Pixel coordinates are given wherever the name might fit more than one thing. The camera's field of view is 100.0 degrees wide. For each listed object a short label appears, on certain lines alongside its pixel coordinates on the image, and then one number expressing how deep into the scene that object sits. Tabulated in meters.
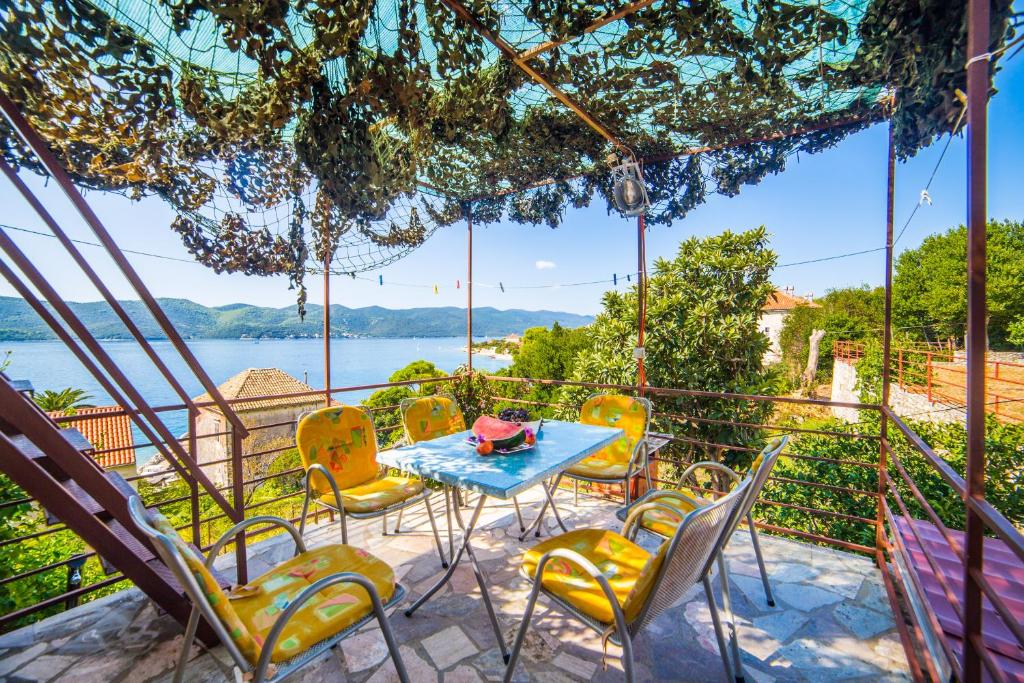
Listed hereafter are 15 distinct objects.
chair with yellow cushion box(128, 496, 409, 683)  1.07
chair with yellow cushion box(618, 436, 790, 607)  1.64
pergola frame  0.95
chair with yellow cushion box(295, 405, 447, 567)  2.24
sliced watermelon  2.21
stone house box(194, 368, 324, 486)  20.23
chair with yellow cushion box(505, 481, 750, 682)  1.24
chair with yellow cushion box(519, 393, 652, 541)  2.60
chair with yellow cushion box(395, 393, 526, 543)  2.90
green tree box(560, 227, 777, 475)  6.14
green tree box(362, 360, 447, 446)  12.22
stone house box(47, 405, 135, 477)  13.01
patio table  1.78
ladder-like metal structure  1.40
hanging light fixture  3.10
